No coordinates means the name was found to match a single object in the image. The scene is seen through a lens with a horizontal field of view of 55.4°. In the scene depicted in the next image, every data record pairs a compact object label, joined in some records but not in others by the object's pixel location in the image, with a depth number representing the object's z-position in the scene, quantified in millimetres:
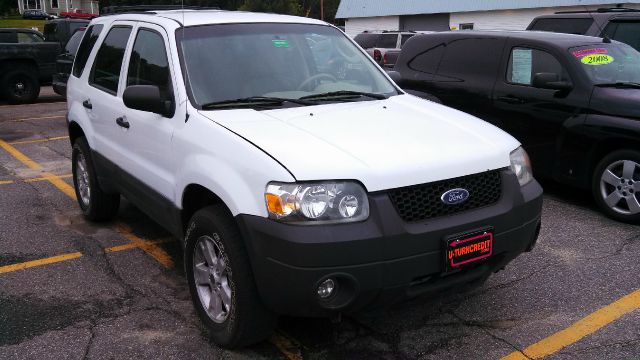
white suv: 2857
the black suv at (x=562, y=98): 5582
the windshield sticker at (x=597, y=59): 6086
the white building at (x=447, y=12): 27036
